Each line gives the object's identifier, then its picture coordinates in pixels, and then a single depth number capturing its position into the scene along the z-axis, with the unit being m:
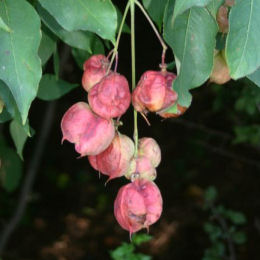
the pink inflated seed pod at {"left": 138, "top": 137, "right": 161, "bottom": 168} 0.54
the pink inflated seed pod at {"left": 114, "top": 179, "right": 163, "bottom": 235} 0.53
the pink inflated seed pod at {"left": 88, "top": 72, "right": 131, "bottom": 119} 0.51
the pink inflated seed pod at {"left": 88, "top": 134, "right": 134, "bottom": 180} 0.53
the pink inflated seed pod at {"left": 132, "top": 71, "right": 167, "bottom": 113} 0.51
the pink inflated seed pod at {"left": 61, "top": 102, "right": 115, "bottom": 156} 0.52
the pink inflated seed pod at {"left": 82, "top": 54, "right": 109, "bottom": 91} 0.53
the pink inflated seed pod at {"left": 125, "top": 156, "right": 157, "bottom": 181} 0.54
